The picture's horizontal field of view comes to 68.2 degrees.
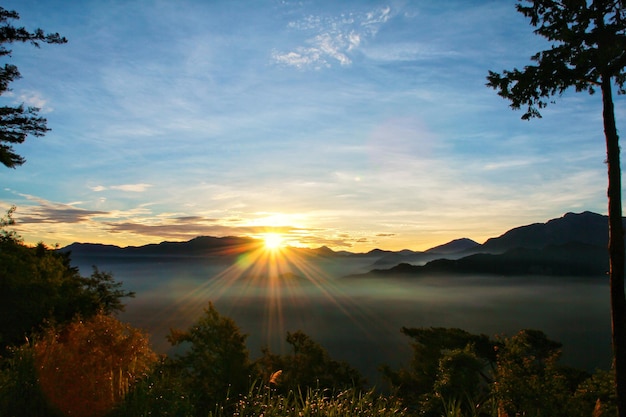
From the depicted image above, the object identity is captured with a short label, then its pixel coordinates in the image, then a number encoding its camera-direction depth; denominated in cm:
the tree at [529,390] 2617
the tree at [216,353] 4209
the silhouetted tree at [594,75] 1786
